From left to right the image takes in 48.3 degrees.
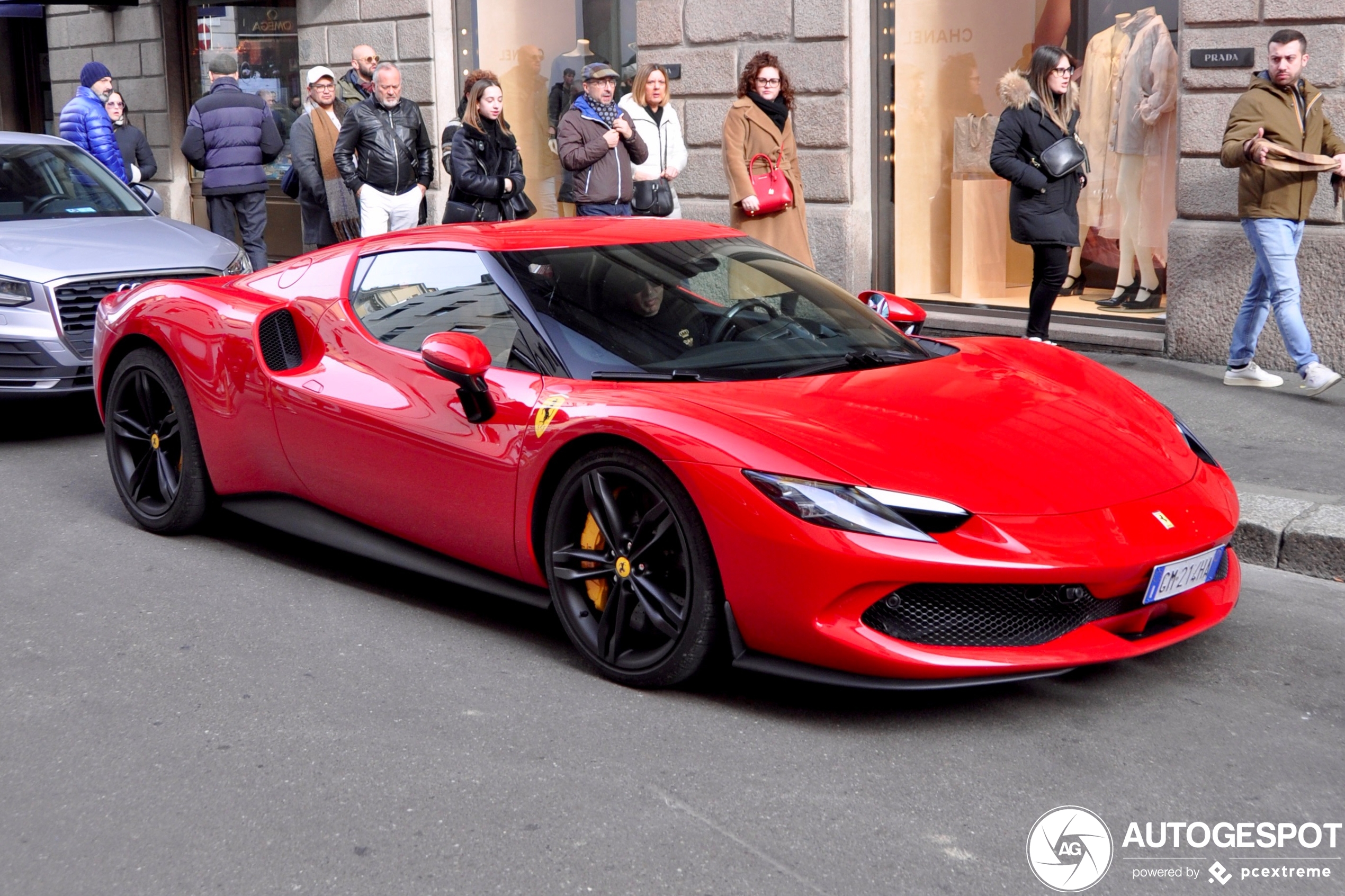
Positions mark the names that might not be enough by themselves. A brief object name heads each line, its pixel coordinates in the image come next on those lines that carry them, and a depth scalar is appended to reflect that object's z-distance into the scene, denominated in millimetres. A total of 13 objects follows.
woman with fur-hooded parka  8648
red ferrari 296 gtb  3641
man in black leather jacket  10203
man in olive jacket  7754
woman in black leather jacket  9195
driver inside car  4434
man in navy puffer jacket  11930
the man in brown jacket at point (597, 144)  9219
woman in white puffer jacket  9766
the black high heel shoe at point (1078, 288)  10266
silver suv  7578
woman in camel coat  8938
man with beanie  12555
